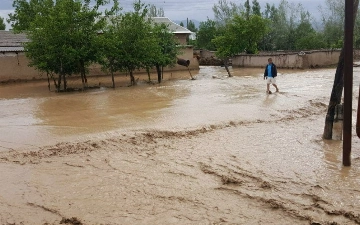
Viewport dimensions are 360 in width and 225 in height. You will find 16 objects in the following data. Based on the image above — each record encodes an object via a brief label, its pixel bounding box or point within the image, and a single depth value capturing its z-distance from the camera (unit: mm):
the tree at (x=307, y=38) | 39656
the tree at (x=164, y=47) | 21877
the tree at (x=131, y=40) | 20156
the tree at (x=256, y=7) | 49131
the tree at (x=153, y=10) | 63888
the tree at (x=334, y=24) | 41188
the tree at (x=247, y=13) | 35225
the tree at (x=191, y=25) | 67250
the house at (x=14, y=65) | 23703
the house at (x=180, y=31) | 35788
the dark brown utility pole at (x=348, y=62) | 6348
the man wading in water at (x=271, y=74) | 16984
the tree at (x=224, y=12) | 53812
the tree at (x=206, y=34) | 43972
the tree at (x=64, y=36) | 18031
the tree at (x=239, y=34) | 33281
